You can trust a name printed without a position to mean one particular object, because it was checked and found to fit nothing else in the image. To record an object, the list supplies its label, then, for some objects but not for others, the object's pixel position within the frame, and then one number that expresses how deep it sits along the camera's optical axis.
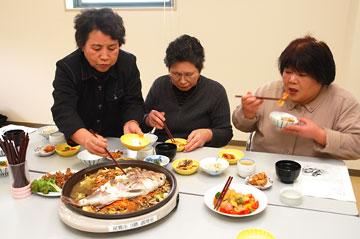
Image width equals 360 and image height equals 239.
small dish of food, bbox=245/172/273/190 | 1.41
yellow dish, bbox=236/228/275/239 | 1.08
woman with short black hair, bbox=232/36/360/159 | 1.62
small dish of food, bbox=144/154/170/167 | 1.59
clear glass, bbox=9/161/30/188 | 1.35
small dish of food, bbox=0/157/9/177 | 1.54
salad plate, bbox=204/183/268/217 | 1.24
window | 3.67
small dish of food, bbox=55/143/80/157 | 1.73
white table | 1.13
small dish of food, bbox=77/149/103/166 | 1.61
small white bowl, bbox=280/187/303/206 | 1.29
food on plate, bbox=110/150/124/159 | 1.68
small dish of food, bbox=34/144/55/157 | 1.75
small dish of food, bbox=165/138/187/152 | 1.81
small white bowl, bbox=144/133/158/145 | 1.75
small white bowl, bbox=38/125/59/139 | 1.98
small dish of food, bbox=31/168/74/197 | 1.35
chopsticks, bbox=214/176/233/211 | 1.25
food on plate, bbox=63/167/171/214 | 1.17
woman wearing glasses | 1.97
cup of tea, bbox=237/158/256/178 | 1.50
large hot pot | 1.09
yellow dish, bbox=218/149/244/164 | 1.66
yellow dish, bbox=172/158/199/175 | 1.53
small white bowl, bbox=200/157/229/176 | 1.51
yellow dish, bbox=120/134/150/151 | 1.58
